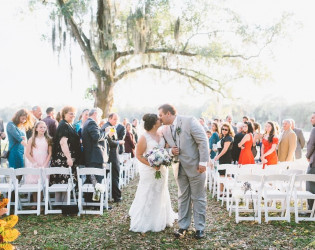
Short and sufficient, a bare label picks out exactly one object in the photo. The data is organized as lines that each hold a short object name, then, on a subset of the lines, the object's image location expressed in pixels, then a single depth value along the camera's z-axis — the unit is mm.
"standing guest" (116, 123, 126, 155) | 8125
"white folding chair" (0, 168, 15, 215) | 5804
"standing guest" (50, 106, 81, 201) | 6266
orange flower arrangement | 2133
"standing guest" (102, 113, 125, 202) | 7223
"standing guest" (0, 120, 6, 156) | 7989
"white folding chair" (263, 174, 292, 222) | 5516
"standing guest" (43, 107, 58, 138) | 7509
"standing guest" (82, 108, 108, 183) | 6434
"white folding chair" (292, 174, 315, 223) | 5543
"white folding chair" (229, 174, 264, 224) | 5574
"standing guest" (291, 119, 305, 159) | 9469
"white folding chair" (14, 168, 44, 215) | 5855
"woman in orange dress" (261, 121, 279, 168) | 7828
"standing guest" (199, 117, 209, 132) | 12959
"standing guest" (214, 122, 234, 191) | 7746
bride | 5172
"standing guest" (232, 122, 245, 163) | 8062
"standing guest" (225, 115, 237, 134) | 11458
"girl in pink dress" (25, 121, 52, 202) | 6504
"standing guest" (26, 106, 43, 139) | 7778
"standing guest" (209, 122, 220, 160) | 9445
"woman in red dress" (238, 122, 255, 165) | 7727
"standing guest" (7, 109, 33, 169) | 6832
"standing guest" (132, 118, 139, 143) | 13691
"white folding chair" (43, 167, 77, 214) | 5988
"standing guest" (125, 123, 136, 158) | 11859
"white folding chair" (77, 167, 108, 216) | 5914
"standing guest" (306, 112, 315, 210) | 6234
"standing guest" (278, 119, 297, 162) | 7609
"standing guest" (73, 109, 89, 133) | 7633
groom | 4707
